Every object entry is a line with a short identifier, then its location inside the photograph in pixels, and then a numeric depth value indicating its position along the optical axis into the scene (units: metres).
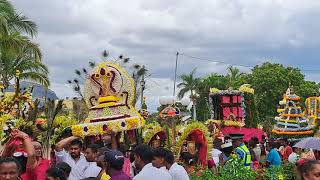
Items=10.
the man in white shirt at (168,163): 4.48
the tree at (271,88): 31.64
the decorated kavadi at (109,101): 8.49
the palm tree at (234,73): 36.43
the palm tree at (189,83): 39.86
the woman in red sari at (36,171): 4.04
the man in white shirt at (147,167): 4.28
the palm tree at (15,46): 12.62
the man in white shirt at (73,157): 4.70
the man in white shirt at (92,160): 4.54
